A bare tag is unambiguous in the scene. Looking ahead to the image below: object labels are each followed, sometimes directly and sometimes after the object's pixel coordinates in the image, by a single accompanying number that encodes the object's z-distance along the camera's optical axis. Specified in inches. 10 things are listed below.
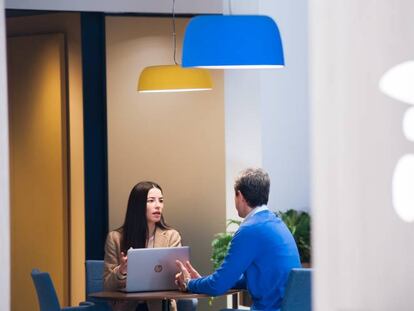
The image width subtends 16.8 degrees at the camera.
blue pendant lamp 361.2
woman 419.6
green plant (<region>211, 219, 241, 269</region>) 523.0
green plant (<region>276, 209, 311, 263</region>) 517.5
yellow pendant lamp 452.9
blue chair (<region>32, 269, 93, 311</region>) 430.3
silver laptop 395.4
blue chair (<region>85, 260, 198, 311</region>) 466.0
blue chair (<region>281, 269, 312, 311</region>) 335.2
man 353.8
